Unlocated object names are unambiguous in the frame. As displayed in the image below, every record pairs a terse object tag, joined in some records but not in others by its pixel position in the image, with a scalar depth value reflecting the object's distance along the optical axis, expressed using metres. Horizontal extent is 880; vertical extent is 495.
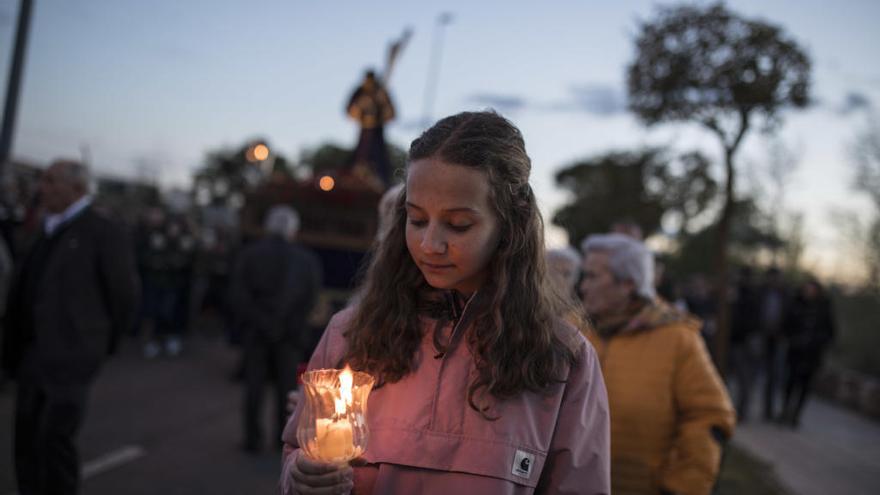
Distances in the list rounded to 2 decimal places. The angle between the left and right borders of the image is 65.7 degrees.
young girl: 1.67
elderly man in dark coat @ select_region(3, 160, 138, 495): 3.85
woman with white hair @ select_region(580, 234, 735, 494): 2.96
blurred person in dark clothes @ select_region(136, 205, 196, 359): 10.45
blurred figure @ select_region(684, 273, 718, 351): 10.35
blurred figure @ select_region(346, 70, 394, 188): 8.17
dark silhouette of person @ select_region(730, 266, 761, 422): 9.81
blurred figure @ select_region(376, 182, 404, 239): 3.08
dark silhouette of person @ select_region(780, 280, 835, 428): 9.47
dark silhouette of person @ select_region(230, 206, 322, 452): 6.52
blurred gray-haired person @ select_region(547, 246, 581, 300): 4.52
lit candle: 1.49
